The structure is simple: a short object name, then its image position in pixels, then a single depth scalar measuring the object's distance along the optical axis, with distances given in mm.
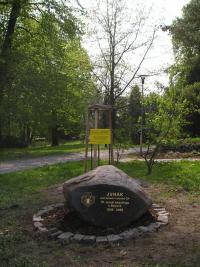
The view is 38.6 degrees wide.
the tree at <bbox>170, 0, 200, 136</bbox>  22498
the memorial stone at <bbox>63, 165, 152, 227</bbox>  4591
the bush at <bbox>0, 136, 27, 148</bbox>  24039
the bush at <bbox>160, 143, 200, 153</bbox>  14223
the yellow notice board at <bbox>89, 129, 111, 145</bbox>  7433
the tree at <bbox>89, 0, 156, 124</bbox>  17469
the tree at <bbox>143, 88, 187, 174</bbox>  9156
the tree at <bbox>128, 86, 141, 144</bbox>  10318
